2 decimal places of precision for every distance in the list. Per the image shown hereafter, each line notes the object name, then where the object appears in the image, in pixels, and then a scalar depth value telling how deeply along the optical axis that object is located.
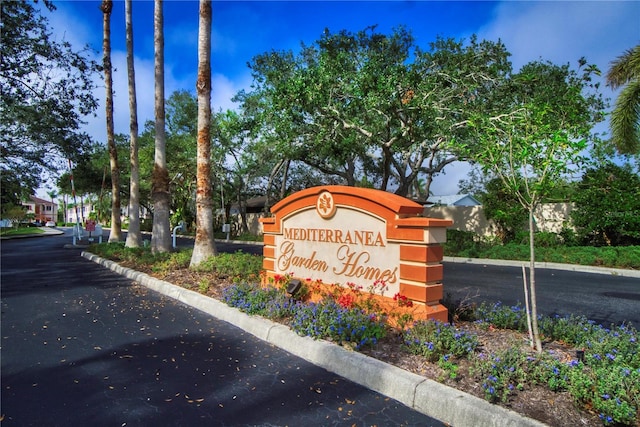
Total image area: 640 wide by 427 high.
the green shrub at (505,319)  4.76
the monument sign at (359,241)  4.61
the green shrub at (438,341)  3.76
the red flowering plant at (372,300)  4.67
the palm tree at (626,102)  12.23
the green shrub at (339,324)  4.23
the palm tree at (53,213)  114.51
